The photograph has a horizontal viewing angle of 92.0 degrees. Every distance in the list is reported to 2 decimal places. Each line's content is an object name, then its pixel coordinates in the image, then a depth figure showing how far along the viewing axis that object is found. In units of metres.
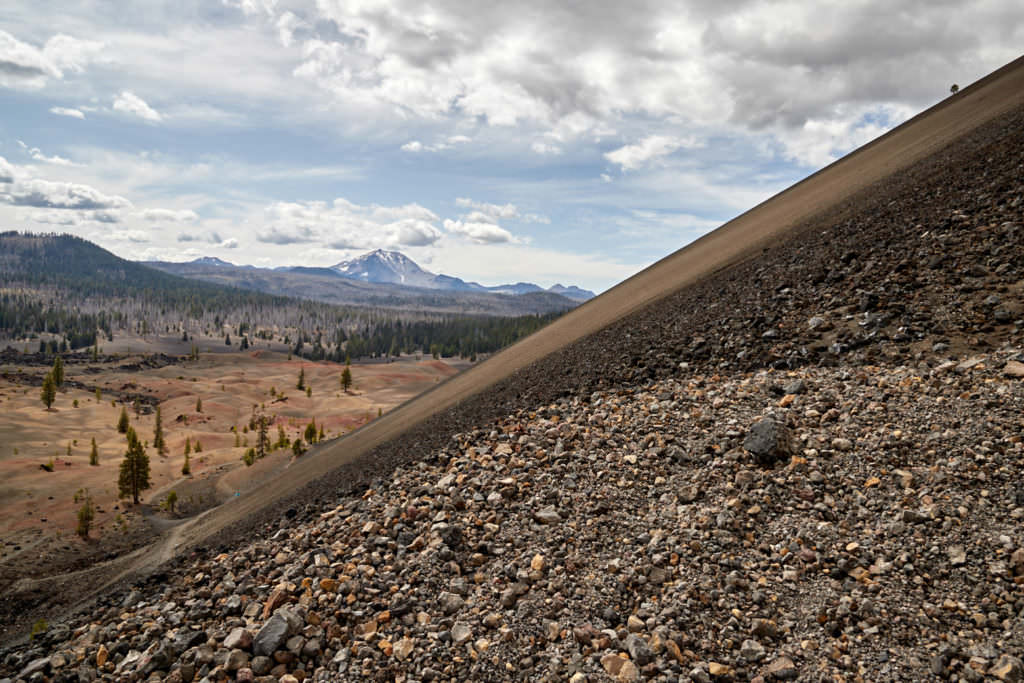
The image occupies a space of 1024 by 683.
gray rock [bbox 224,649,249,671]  6.65
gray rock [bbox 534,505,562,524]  7.63
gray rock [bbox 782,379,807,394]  8.54
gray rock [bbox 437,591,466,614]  6.77
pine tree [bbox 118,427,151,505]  33.53
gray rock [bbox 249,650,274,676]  6.53
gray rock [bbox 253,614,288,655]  6.79
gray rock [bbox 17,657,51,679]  8.09
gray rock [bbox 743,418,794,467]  7.28
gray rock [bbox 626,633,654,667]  5.27
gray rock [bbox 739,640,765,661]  4.98
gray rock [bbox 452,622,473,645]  6.27
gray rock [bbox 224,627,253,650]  6.99
